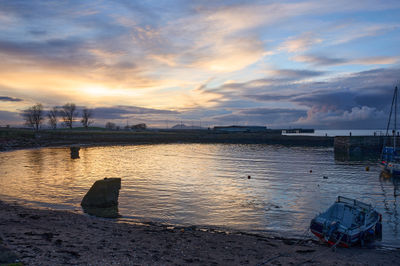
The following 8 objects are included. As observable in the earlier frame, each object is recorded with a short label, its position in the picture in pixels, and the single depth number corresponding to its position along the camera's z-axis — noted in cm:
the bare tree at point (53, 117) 17438
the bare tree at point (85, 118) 18752
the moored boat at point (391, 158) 4300
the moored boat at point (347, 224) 1569
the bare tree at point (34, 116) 15938
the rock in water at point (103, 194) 2177
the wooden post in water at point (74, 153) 5588
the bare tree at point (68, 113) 17950
